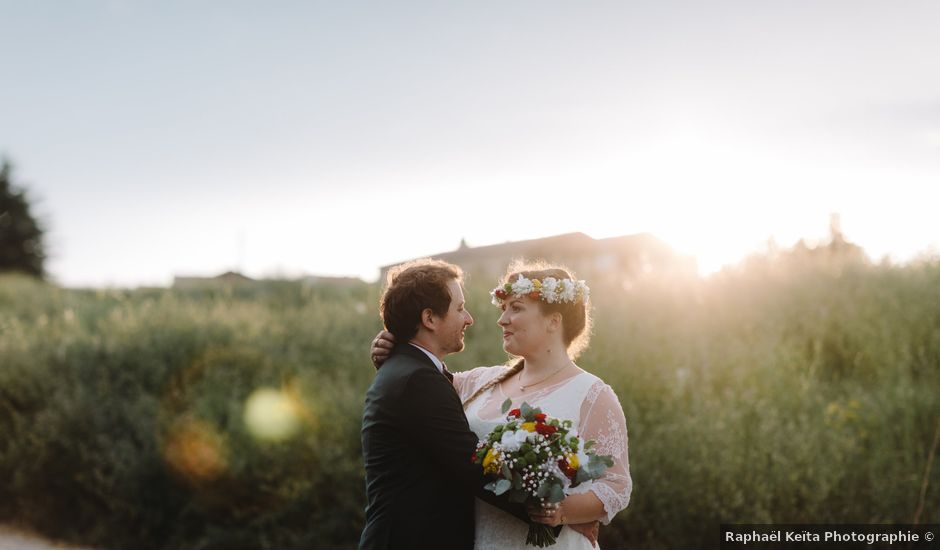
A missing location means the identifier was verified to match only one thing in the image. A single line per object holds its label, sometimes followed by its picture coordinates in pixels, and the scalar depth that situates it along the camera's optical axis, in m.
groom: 2.92
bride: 3.09
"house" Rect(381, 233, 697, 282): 27.97
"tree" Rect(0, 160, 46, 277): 38.34
